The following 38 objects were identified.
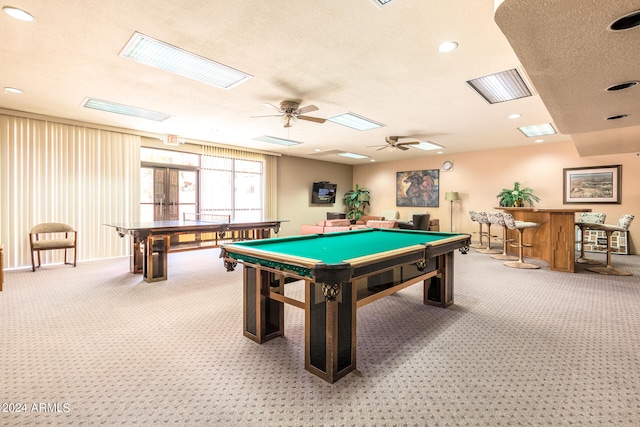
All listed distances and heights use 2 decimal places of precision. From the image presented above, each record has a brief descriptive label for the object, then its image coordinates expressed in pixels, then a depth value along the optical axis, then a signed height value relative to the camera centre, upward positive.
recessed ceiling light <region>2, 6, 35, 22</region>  2.38 +1.61
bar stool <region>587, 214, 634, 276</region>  4.78 -0.43
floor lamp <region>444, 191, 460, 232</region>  9.07 +0.43
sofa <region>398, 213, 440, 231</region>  7.72 -0.35
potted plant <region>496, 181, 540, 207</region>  7.76 +0.39
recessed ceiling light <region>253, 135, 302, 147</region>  7.14 +1.75
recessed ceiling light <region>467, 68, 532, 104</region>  3.63 +1.67
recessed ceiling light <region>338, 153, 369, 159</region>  9.34 +1.79
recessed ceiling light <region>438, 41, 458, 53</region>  2.86 +1.62
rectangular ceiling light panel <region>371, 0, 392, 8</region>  2.28 +1.62
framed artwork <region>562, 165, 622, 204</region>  6.96 +0.64
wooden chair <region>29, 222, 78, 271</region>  4.94 -0.55
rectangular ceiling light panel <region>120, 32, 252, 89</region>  2.96 +1.65
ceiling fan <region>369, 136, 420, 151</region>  6.89 +1.62
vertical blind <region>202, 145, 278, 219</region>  8.97 +0.90
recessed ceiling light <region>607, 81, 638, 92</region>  2.47 +1.07
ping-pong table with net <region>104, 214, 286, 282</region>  4.32 -0.38
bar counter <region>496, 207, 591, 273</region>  4.90 -0.48
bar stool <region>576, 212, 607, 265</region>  5.67 -0.20
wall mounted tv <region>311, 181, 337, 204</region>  10.59 +0.63
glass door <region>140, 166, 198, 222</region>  7.20 +0.41
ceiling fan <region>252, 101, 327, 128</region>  4.50 +1.51
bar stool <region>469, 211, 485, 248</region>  7.08 -0.65
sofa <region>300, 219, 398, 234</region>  6.30 -0.38
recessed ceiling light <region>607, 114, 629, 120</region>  3.32 +1.08
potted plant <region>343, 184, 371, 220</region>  11.30 +0.34
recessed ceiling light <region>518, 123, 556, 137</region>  6.00 +1.73
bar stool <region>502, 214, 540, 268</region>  5.44 -0.31
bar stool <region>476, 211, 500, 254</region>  6.62 -0.25
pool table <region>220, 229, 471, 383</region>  1.90 -0.58
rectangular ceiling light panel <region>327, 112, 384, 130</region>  5.36 +1.71
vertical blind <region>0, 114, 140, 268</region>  5.23 +0.50
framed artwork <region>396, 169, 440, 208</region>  9.82 +0.76
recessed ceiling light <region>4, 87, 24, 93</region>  4.09 +1.67
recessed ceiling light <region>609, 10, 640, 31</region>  1.58 +1.05
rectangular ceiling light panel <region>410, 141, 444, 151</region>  7.65 +1.75
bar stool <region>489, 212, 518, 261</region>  5.91 -0.35
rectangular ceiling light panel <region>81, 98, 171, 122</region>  4.66 +1.70
